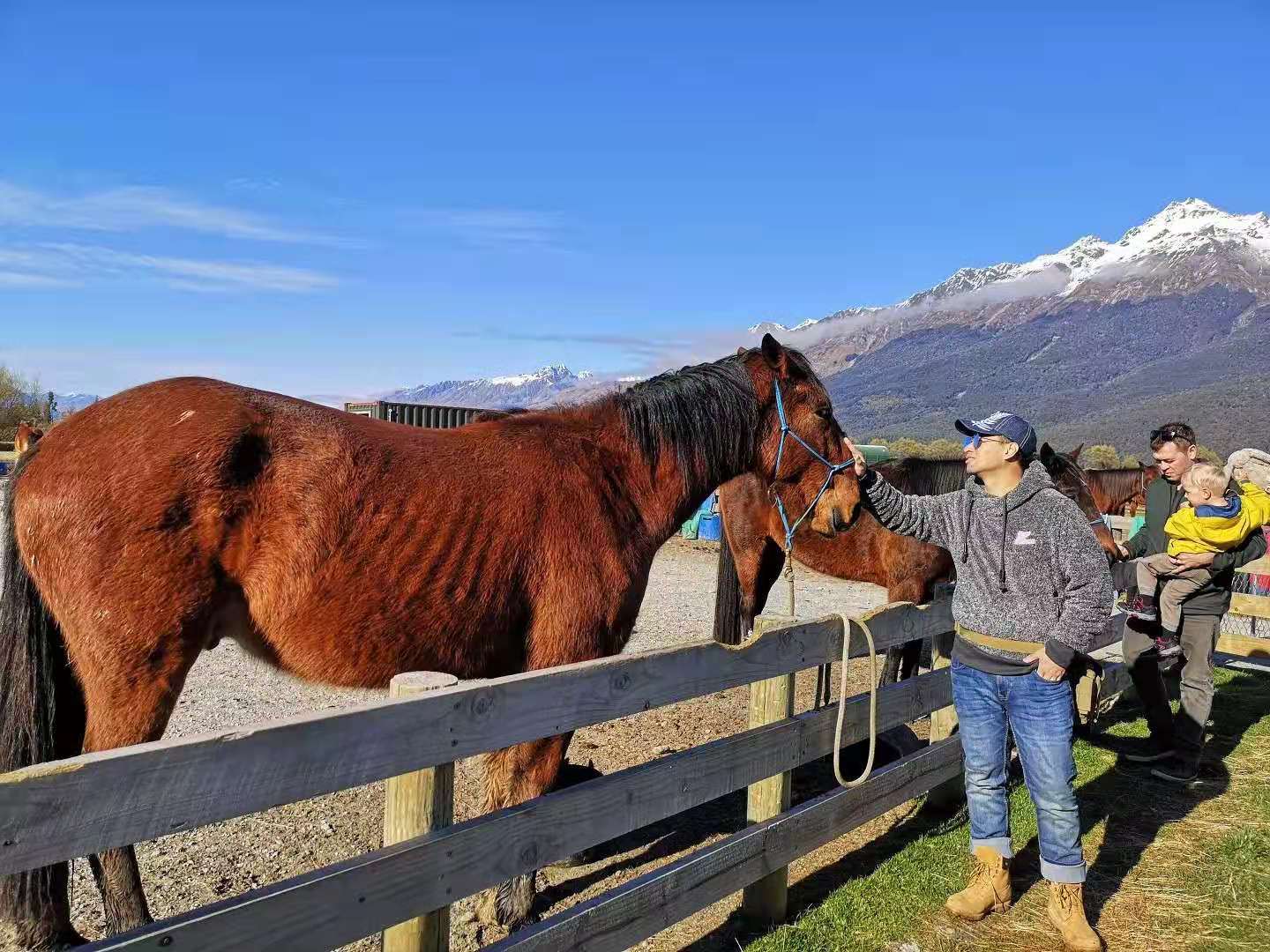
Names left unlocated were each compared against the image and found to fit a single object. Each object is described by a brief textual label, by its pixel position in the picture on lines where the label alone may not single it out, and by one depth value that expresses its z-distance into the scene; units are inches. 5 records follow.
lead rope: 132.6
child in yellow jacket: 196.4
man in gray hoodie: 121.6
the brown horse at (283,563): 103.3
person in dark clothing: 206.1
